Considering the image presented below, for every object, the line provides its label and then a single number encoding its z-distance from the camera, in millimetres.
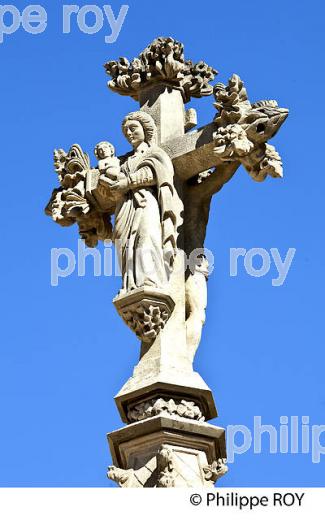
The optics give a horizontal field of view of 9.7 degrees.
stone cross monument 15273
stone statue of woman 15906
